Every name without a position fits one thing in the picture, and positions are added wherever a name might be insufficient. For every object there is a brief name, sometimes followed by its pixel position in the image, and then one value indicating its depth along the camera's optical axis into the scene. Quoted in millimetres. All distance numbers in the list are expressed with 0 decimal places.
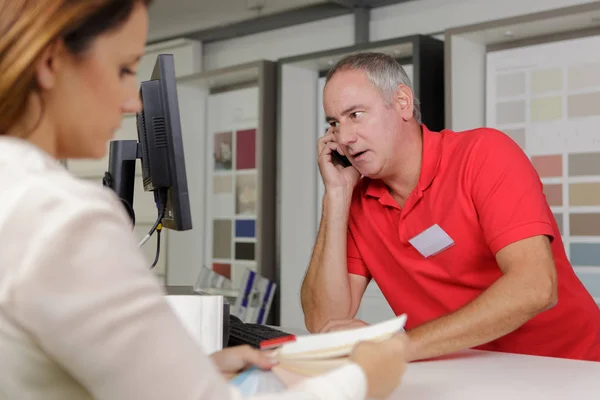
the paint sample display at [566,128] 3172
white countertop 1208
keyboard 1515
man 1644
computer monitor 1488
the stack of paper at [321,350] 1001
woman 577
